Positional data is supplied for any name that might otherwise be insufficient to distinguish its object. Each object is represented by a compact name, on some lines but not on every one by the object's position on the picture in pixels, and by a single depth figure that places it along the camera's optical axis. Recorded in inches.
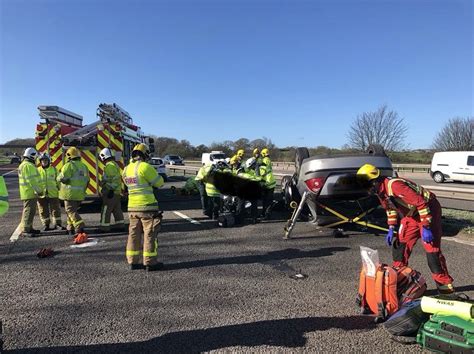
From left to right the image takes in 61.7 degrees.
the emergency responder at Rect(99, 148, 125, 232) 338.0
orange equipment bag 150.7
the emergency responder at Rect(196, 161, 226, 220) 396.8
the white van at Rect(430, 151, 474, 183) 931.3
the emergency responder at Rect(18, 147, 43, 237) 324.2
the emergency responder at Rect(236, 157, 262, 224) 379.3
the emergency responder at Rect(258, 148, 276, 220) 394.6
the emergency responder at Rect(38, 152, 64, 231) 349.1
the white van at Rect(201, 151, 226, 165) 1489.7
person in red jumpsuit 175.5
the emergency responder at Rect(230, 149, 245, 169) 432.8
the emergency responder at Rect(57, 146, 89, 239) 317.7
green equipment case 116.1
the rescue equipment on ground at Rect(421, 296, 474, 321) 122.1
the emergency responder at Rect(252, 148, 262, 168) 402.7
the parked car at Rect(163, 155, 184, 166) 1825.5
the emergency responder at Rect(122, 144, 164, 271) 222.4
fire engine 416.5
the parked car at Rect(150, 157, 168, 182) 951.6
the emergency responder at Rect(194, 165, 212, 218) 411.2
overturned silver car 282.7
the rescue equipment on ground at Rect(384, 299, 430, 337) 133.1
